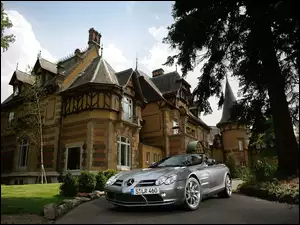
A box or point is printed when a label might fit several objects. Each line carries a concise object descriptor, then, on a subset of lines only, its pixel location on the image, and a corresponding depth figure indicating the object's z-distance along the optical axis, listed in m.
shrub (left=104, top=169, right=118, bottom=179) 11.38
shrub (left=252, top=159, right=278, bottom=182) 9.54
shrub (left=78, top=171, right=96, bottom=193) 9.75
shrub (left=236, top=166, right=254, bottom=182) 10.39
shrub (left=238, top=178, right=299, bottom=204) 7.09
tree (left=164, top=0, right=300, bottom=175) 9.12
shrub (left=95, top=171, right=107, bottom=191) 10.41
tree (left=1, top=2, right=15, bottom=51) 8.48
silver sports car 5.93
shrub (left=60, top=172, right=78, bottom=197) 9.12
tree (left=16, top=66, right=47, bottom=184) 19.14
